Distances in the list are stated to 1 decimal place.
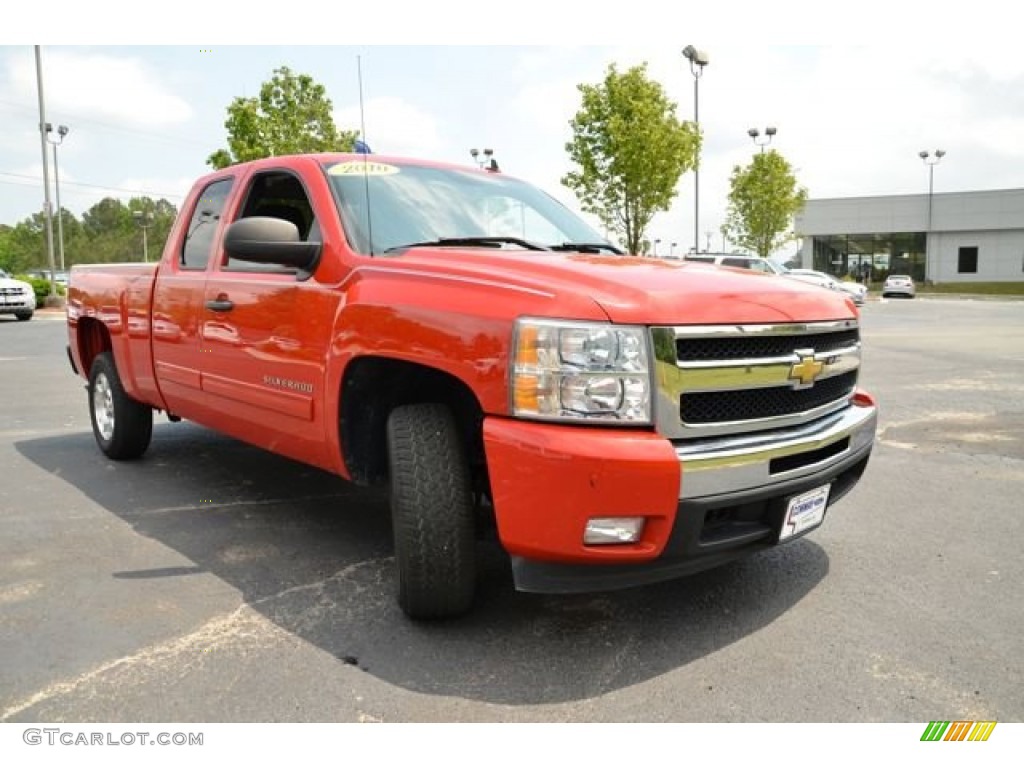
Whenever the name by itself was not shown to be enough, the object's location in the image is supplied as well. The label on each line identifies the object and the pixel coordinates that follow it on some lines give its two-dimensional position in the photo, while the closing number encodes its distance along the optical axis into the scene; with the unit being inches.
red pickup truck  104.0
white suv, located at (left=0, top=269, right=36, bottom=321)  840.9
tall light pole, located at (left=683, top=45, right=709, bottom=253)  941.2
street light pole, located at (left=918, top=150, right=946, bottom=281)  2177.7
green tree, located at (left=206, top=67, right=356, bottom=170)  1078.4
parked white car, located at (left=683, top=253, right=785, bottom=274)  911.7
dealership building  2102.6
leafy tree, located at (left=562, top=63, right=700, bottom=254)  1018.1
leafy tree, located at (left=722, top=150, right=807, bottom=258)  1840.6
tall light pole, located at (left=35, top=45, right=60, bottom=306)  981.7
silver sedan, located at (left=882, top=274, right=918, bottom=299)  1598.2
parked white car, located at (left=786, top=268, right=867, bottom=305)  1153.4
